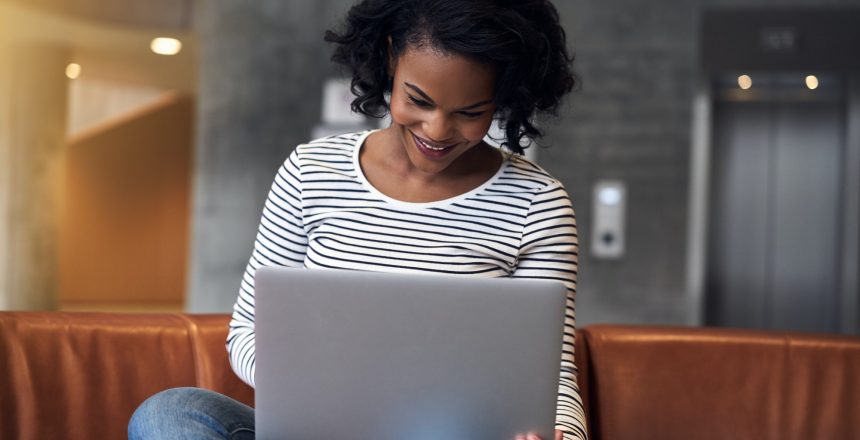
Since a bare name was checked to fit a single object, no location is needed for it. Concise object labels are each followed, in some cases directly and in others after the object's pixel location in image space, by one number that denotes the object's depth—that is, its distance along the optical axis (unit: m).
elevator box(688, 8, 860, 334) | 5.31
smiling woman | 1.69
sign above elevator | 5.28
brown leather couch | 2.27
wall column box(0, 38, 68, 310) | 7.57
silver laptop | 1.36
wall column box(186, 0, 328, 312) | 5.68
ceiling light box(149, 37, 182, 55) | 8.05
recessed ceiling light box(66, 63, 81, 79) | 8.51
